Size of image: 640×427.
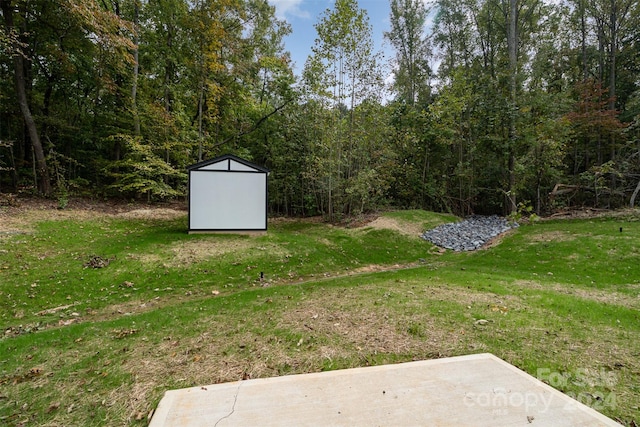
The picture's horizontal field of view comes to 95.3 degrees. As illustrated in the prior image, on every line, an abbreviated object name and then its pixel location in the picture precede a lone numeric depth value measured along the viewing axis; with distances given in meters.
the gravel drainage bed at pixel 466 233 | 8.52
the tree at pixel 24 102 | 8.82
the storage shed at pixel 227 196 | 8.05
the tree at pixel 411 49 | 16.00
